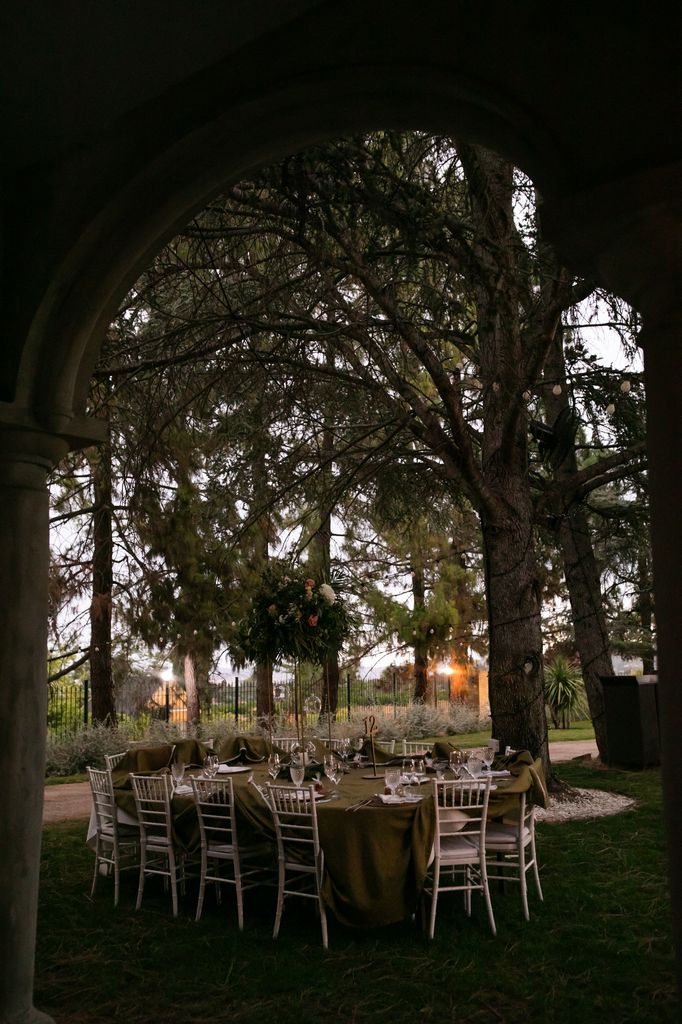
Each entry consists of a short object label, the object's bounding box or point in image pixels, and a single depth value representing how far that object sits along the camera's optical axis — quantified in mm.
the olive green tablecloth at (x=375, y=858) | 4973
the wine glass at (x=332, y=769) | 5986
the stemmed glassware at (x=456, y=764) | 5923
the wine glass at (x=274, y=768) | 6082
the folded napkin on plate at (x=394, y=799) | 5160
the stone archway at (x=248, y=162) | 2213
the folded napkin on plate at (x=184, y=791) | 5942
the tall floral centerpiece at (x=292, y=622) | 6500
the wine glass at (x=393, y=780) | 5258
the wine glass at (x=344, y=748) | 6944
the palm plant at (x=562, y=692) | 18344
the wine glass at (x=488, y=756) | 6066
